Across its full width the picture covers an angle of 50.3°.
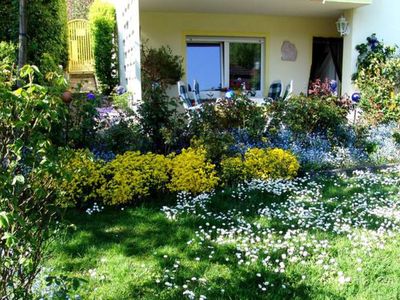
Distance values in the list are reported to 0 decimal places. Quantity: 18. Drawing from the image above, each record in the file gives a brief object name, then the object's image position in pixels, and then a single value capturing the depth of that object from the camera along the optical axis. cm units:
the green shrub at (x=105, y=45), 1245
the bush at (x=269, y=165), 515
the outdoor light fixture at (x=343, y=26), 887
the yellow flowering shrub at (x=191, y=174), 471
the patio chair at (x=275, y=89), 996
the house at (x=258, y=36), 890
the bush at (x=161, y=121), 547
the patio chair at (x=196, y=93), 929
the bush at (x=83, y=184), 430
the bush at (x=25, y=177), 161
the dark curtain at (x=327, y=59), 1131
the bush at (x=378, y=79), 809
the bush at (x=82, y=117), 506
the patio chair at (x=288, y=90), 904
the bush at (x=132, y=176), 445
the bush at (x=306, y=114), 604
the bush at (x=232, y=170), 504
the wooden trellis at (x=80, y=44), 1645
